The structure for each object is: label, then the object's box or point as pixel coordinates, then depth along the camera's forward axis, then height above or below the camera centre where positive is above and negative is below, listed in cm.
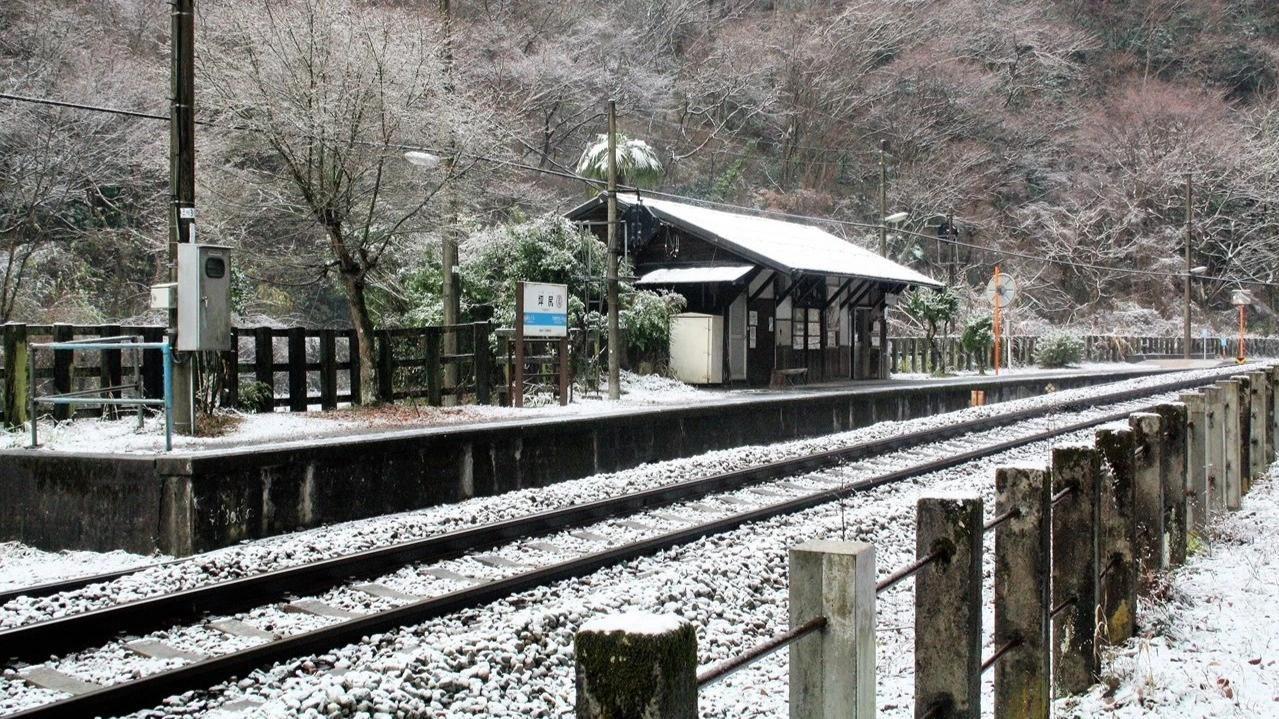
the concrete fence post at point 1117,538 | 534 -103
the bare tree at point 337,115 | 1670 +378
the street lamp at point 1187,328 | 4347 +43
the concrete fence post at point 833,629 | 246 -69
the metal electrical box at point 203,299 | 1123 +48
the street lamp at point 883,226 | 3312 +363
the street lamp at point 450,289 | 2062 +107
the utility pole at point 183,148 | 1162 +218
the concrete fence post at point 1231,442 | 868 -87
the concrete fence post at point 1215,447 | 805 -86
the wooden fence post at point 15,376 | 1202 -37
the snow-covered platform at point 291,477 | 829 -126
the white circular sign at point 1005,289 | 3097 +149
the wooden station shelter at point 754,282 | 2733 +160
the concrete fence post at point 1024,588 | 395 -96
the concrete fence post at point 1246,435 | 988 -92
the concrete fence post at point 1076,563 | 469 -103
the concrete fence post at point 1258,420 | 1049 -84
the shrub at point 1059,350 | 4341 -46
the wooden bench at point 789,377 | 2812 -102
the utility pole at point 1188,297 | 4340 +169
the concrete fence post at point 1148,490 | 579 -87
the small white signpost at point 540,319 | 1756 +40
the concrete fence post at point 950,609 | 317 -84
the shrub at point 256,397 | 1496 -77
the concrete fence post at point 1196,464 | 751 -91
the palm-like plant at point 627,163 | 3192 +572
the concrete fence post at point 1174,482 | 660 -93
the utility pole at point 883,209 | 3353 +422
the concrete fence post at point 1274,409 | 1184 -83
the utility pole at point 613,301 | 2123 +83
